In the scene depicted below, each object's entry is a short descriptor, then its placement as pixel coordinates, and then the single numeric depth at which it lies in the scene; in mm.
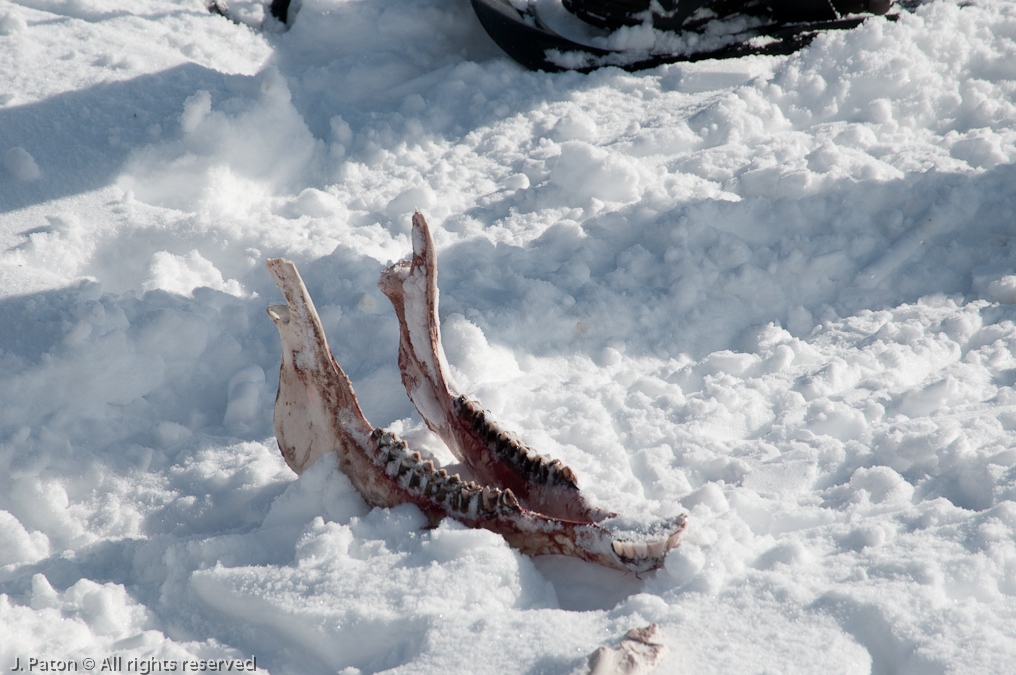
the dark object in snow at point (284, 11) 8664
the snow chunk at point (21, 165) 5773
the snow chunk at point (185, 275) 5457
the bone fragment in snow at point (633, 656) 2738
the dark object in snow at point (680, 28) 8219
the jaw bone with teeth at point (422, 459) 3492
